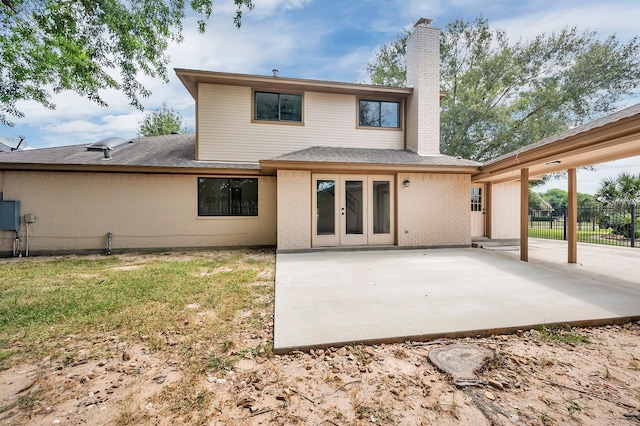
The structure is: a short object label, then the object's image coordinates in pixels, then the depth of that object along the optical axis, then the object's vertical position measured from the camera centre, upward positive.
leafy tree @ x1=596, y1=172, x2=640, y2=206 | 11.21 +1.13
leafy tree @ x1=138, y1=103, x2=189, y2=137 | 21.56 +7.86
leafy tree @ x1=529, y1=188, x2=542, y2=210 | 31.78 +1.73
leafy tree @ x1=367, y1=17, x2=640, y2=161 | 13.41 +7.35
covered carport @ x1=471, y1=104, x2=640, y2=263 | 4.17 +1.25
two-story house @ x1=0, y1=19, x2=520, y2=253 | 7.60 +1.07
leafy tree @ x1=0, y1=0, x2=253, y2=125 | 5.23 +3.91
